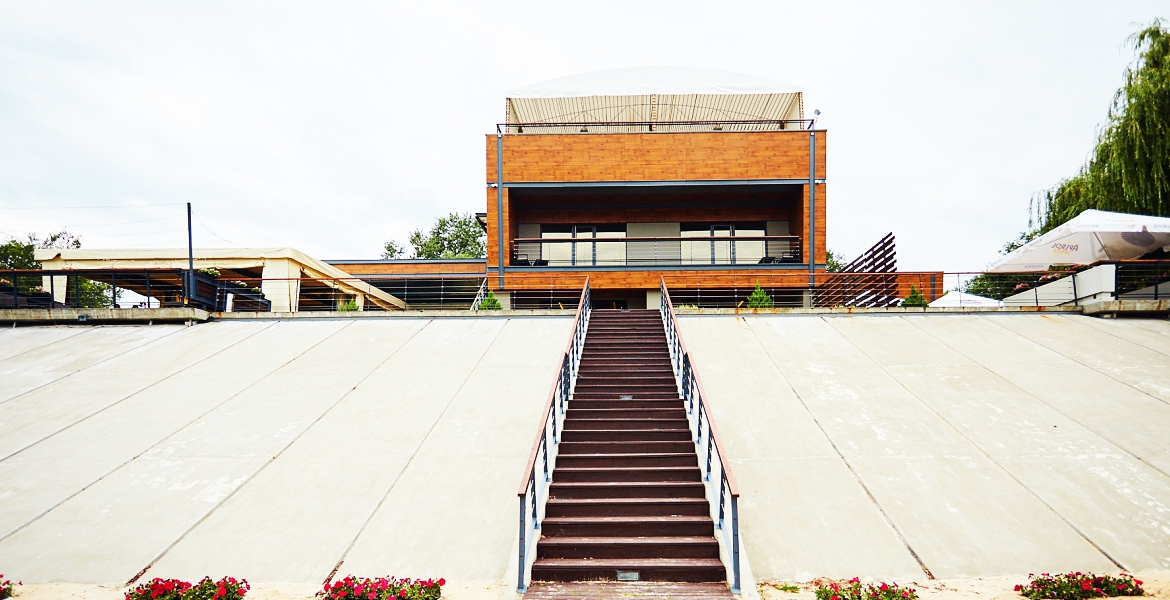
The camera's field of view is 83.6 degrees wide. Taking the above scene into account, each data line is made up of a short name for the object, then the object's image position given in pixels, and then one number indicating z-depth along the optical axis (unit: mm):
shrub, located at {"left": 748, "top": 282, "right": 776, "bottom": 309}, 16625
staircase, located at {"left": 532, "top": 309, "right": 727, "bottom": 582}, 6641
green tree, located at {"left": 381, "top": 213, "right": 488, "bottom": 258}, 56259
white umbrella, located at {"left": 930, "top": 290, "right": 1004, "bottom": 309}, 16438
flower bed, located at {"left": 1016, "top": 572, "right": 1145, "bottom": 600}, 5883
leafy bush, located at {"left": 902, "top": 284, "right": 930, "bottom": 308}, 16141
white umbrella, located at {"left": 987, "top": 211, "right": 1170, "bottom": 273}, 14789
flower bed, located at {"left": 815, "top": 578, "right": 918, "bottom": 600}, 5801
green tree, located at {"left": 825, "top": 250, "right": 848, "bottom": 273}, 62131
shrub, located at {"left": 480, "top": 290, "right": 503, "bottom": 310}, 17609
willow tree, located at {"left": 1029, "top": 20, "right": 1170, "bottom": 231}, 16891
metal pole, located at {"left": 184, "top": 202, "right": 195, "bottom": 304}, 15977
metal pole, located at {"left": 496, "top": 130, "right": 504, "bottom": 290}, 20266
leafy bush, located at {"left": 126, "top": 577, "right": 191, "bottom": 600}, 5953
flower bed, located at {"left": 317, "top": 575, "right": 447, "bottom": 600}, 5906
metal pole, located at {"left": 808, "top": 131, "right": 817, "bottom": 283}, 19859
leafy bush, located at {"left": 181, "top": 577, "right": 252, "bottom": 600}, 5973
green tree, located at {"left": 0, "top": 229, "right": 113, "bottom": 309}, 38928
